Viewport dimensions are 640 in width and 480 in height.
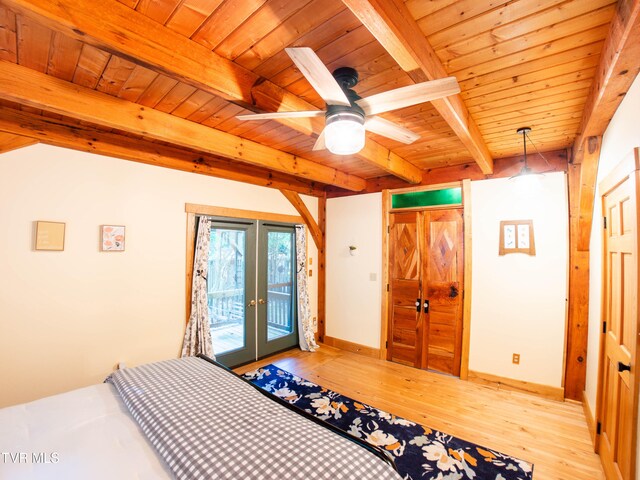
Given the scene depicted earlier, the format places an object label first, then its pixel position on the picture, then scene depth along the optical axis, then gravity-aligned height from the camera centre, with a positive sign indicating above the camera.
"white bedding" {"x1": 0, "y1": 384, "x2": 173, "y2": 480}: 1.27 -1.02
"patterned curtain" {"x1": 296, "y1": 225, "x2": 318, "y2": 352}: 4.65 -0.93
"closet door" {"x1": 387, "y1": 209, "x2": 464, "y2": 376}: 3.76 -0.64
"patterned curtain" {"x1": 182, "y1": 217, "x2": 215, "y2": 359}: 3.38 -0.79
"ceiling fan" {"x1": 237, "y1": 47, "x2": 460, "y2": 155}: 1.27 +0.73
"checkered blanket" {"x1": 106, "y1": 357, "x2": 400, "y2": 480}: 1.21 -0.95
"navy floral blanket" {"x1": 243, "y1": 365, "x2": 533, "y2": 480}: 2.10 -1.68
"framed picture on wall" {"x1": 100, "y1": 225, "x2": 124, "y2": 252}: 2.81 +0.00
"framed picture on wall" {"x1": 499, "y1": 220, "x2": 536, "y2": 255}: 3.28 +0.08
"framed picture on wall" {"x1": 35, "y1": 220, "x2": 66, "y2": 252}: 2.46 +0.01
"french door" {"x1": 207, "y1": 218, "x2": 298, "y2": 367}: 3.79 -0.70
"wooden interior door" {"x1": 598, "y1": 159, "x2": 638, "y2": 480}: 1.61 -0.58
